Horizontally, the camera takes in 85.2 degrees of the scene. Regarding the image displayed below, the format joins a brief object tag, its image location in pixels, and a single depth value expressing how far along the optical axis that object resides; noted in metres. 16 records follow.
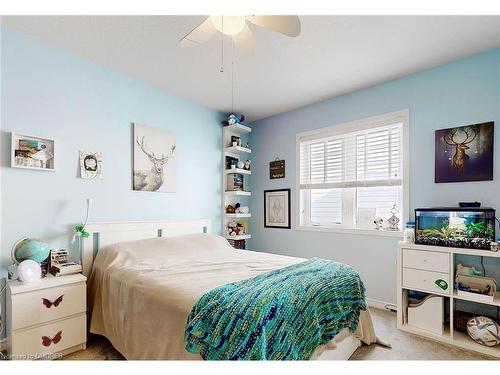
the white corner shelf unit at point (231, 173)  3.78
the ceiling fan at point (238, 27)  1.45
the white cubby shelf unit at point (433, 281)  2.15
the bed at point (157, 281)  1.61
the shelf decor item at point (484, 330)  2.08
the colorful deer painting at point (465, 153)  2.34
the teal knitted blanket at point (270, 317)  1.32
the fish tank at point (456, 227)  2.15
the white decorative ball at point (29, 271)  1.86
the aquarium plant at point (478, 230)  2.15
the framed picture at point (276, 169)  3.84
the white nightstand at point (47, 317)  1.79
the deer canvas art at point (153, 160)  2.89
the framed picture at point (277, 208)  3.78
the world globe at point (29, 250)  1.94
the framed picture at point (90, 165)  2.47
